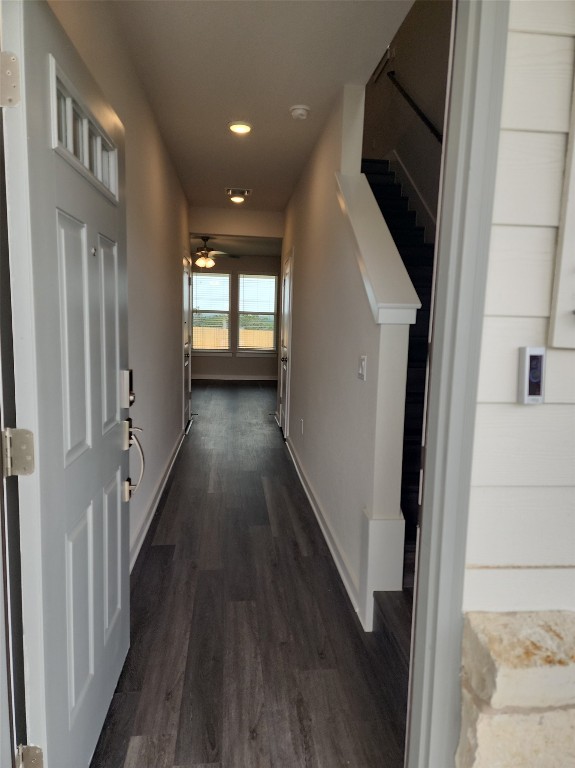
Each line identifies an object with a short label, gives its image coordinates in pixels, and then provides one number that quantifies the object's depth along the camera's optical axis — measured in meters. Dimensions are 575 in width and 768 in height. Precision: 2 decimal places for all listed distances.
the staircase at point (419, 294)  2.56
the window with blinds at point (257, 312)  10.71
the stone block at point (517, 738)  0.98
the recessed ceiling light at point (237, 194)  5.21
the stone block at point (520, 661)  0.95
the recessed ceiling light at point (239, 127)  3.41
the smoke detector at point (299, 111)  3.09
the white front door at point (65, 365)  1.03
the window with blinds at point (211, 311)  10.62
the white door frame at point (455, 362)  0.95
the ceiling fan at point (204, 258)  7.97
